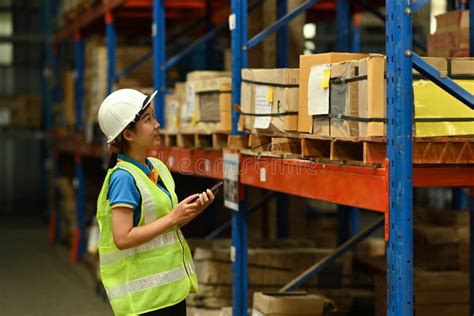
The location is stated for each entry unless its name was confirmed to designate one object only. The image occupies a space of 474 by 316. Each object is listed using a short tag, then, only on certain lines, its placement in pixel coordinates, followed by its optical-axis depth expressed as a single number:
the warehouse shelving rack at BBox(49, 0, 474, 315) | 4.30
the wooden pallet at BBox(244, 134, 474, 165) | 4.48
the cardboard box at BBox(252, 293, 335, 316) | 6.45
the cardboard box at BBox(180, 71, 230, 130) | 7.64
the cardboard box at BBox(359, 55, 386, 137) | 4.57
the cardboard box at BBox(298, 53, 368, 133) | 5.20
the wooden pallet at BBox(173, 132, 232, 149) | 7.24
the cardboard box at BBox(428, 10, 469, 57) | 6.25
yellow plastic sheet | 4.53
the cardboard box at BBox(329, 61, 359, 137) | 4.81
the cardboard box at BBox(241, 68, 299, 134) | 5.72
